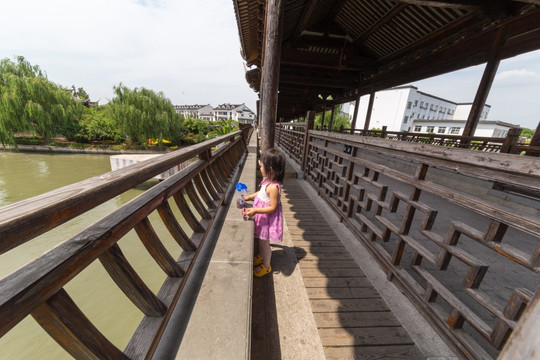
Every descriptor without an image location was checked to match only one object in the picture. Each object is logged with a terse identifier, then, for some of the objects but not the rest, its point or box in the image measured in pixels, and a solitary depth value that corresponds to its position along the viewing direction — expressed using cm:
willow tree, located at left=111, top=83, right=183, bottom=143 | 2119
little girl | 206
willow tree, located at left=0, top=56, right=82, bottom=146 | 1894
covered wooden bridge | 132
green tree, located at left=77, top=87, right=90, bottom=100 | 5514
